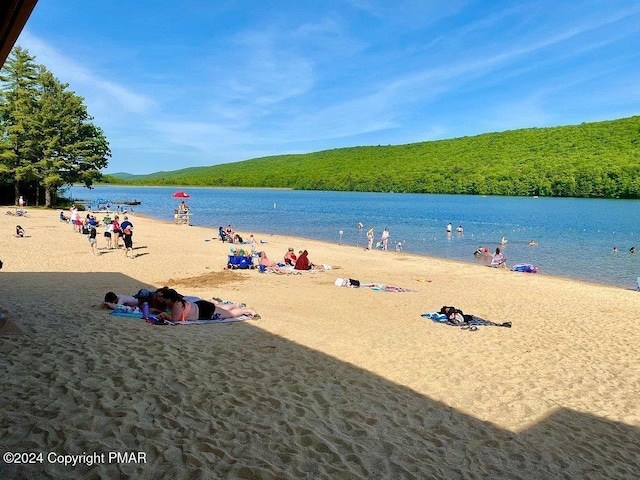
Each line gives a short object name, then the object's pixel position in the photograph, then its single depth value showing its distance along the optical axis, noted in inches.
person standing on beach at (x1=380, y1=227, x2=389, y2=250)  1106.2
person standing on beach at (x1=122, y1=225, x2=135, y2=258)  728.3
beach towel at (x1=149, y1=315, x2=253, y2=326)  329.6
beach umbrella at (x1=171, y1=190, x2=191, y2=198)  1479.5
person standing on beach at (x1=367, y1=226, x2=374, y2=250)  1111.0
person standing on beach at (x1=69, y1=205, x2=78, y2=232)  1029.2
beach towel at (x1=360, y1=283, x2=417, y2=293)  565.9
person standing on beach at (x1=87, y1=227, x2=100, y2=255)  720.3
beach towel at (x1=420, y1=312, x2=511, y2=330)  400.2
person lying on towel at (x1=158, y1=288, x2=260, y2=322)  341.4
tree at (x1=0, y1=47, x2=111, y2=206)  1521.9
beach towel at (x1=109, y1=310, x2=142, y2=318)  340.2
